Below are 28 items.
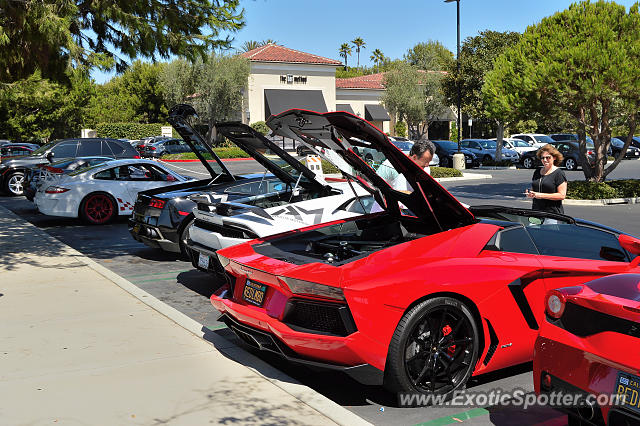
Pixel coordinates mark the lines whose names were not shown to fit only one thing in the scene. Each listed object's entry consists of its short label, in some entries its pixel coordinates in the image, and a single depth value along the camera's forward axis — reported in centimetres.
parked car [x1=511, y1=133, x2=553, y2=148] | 4172
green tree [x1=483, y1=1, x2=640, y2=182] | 1873
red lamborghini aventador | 433
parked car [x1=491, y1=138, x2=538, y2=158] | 3991
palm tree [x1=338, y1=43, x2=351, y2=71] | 11825
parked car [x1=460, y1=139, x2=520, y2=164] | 3934
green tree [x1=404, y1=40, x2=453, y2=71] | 9988
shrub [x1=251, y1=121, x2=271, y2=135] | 5136
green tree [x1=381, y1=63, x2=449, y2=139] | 5622
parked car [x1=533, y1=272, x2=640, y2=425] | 327
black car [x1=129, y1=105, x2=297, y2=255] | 927
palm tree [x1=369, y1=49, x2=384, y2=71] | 11550
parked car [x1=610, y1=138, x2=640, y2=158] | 4178
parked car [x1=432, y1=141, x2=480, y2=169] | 3812
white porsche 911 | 1373
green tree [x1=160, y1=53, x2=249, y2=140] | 5238
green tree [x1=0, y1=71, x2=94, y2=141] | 4669
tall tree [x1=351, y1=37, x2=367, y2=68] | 11912
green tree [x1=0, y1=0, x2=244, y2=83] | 1031
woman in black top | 775
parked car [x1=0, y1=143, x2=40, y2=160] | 2355
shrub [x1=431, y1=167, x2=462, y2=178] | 3006
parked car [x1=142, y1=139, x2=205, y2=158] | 4167
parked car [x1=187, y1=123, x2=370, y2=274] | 712
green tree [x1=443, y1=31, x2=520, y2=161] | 3925
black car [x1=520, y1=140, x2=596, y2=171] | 3347
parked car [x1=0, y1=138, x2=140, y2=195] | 2006
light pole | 3534
